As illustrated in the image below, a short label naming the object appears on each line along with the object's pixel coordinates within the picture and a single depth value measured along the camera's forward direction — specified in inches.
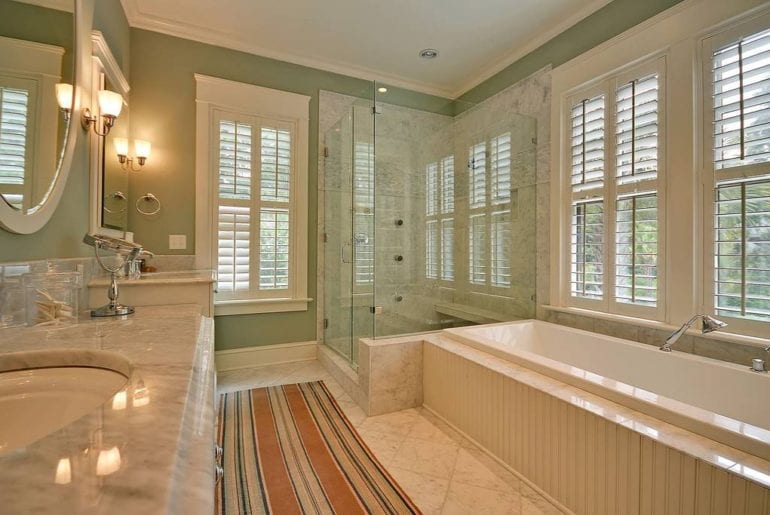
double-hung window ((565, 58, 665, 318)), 82.0
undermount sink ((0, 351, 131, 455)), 23.5
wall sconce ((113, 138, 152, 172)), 97.3
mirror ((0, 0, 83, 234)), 42.2
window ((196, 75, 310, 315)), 115.9
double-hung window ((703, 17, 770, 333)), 64.6
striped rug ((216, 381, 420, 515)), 56.8
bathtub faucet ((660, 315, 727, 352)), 65.0
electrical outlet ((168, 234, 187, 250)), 111.9
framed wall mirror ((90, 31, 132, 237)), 76.2
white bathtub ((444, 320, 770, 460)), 44.4
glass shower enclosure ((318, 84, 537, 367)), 110.7
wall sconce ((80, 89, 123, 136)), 75.6
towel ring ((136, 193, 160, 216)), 108.5
